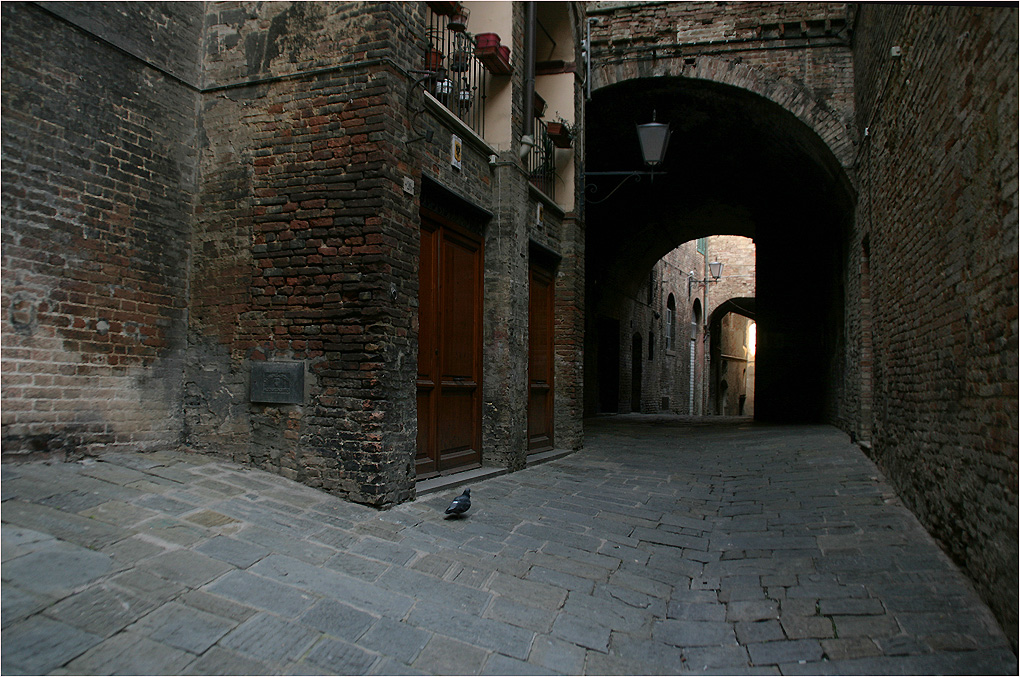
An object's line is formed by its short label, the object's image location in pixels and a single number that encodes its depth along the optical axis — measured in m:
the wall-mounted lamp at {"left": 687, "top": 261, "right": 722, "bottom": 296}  25.08
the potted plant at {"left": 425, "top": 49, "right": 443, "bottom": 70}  6.35
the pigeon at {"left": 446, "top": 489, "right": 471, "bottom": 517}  5.12
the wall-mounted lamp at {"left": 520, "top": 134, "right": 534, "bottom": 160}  7.84
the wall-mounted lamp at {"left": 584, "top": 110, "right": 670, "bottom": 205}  9.48
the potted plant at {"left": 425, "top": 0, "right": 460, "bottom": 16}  6.79
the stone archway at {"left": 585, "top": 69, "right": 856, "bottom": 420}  11.30
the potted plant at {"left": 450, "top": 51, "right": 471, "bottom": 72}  7.05
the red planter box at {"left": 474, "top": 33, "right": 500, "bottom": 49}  7.31
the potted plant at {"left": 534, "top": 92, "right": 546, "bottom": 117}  9.22
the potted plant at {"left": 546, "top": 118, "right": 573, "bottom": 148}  9.19
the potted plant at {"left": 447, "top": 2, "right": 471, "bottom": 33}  6.90
